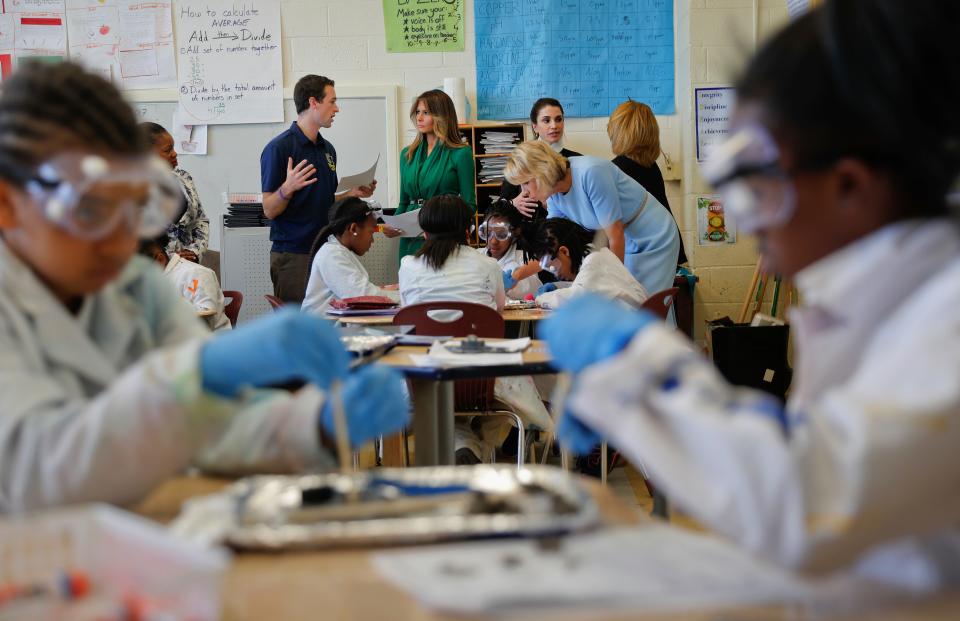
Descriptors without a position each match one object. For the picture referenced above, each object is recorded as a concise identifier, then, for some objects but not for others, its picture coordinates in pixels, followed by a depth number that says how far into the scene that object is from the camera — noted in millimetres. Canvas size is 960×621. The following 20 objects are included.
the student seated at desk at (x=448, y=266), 3568
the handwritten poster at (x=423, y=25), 5793
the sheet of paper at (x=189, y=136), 5871
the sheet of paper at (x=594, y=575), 637
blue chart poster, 5750
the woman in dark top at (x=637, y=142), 4793
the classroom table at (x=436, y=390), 1953
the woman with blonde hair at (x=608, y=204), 3992
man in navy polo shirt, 4578
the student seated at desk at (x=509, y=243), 4559
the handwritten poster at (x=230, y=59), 5824
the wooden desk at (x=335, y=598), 619
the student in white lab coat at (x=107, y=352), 873
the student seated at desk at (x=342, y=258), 4145
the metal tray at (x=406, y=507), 769
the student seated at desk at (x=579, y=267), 3703
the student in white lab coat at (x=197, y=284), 3762
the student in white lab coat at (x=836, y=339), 638
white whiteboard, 5844
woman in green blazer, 4805
